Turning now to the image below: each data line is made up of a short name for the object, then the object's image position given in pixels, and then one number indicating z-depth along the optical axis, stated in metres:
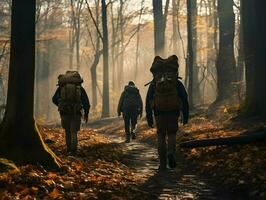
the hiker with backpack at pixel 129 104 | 14.42
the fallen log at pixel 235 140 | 8.38
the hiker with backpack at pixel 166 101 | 8.24
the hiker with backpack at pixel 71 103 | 9.75
